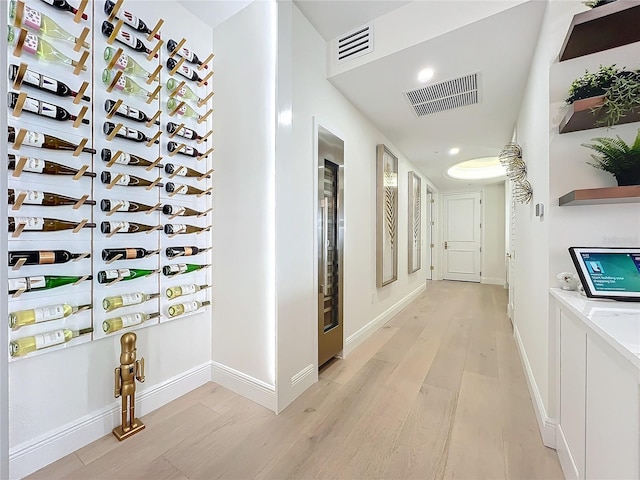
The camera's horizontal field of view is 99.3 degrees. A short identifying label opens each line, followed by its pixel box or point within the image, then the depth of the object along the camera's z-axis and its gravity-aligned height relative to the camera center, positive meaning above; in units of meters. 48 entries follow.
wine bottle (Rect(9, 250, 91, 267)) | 1.25 -0.08
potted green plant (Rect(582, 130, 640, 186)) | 1.23 +0.37
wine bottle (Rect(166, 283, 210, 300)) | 1.89 -0.37
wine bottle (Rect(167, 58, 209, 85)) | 1.90 +1.24
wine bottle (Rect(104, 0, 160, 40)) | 1.59 +1.35
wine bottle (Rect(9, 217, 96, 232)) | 1.24 +0.08
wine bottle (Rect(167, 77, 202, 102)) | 1.89 +1.08
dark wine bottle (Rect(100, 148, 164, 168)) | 1.58 +0.49
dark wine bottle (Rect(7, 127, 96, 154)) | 1.26 +0.49
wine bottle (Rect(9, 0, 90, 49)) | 1.26 +1.07
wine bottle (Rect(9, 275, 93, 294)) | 1.26 -0.21
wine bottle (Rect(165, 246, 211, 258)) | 1.89 -0.09
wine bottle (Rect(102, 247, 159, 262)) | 1.58 -0.08
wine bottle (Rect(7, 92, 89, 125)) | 1.26 +0.64
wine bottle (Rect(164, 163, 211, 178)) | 1.87 +0.49
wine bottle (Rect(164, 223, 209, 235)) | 1.88 +0.08
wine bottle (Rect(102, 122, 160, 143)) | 1.58 +0.65
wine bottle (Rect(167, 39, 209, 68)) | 1.91 +1.36
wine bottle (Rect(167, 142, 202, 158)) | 1.89 +0.65
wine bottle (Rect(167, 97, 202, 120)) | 1.90 +0.94
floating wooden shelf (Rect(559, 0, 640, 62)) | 1.20 +0.98
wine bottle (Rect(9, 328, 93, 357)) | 1.27 -0.50
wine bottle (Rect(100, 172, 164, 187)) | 1.57 +0.36
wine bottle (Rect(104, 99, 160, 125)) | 1.59 +0.78
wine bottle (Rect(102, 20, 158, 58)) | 1.58 +1.23
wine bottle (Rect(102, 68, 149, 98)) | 1.58 +0.94
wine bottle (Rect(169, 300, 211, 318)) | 1.91 -0.50
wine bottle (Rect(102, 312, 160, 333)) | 1.58 -0.50
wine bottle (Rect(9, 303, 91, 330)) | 1.27 -0.37
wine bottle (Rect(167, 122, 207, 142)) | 1.89 +0.78
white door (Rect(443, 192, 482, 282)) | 7.12 +0.05
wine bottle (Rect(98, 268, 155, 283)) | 1.56 -0.21
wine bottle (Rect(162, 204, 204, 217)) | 1.86 +0.20
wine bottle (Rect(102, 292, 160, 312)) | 1.59 -0.37
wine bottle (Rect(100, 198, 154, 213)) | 1.57 +0.20
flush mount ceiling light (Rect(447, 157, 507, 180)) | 6.21 +1.66
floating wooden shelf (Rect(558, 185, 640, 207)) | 1.20 +0.19
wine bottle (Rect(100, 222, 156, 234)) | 1.57 +0.08
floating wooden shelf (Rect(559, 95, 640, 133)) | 1.26 +0.58
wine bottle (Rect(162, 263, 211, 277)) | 1.87 -0.21
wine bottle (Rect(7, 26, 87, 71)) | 1.27 +0.94
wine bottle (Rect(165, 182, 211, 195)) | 1.87 +0.36
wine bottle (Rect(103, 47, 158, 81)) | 1.58 +1.07
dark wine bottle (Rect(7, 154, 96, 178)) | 1.26 +0.36
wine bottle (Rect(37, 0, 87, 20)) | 1.39 +1.22
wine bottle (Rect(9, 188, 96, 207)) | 1.25 +0.21
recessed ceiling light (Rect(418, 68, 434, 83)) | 2.27 +1.40
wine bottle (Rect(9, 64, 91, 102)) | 1.26 +0.77
